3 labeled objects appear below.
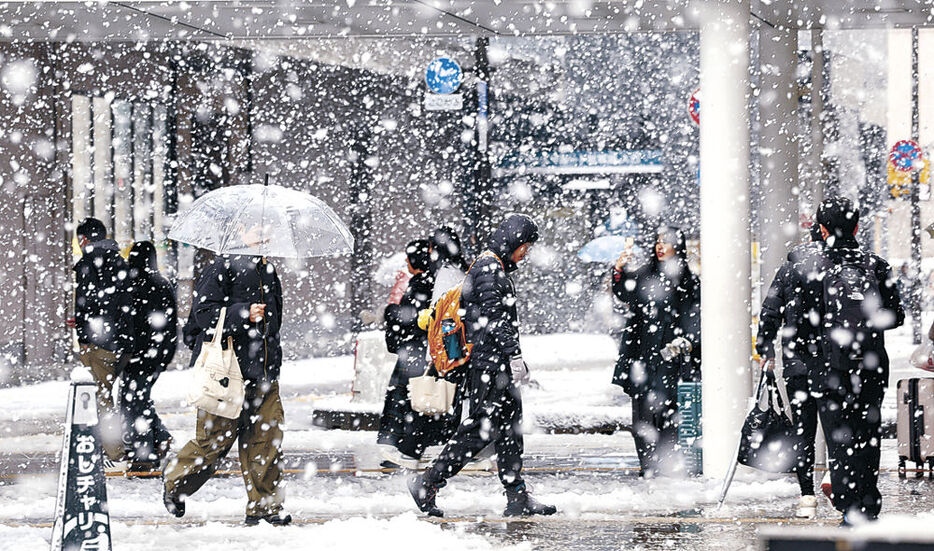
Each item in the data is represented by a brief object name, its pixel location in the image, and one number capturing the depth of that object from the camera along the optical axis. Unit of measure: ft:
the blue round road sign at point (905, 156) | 185.06
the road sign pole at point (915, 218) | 183.52
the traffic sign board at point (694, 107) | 111.24
